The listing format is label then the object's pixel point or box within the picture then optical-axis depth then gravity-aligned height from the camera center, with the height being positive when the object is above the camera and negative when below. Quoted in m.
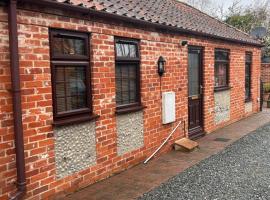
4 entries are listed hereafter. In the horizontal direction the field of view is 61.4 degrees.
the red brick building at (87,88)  2.88 -0.07
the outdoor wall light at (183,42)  5.44 +0.96
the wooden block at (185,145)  5.14 -1.43
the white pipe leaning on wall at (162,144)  4.66 -1.36
